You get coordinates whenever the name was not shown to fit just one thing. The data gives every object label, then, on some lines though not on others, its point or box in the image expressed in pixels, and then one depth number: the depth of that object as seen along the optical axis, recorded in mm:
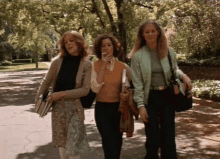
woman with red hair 3469
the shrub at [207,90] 10280
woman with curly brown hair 3549
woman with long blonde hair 3363
